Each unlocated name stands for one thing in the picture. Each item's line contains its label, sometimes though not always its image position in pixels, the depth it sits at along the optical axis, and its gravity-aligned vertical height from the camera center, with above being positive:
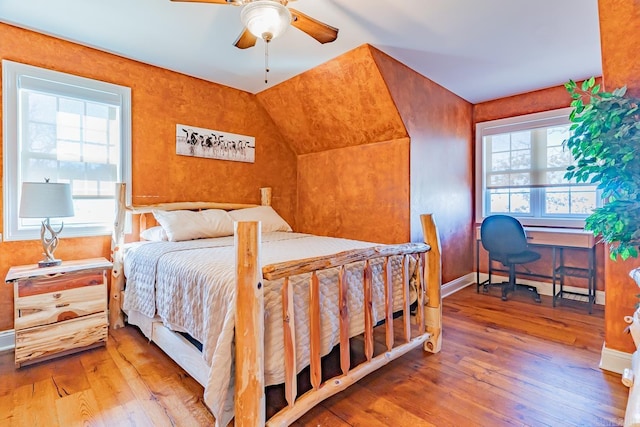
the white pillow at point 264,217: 3.38 -0.04
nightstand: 2.05 -0.66
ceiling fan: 1.56 +1.02
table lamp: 2.12 +0.07
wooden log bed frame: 1.31 -0.59
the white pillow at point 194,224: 2.75 -0.09
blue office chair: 3.39 -0.34
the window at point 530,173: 3.63 +0.50
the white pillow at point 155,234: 2.78 -0.19
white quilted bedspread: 1.38 -0.47
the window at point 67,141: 2.37 +0.62
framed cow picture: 3.26 +0.78
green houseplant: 1.49 +0.28
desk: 3.19 -0.39
